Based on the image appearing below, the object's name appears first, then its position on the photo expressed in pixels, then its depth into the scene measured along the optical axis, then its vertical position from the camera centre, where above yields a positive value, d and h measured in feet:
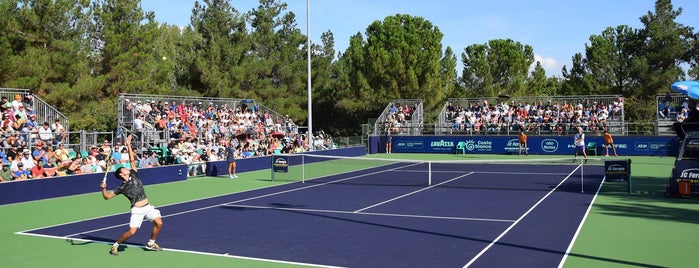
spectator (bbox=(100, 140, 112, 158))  81.61 -2.08
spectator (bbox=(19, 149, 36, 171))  69.16 -2.81
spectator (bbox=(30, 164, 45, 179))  68.54 -4.01
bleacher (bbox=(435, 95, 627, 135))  138.31 +3.73
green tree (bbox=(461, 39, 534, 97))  227.81 +23.00
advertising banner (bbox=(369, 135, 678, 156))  128.98 -2.77
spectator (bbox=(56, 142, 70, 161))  75.00 -2.36
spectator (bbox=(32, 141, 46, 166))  70.46 -2.29
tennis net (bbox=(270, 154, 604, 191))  80.31 -6.13
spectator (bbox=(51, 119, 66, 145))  85.93 +0.41
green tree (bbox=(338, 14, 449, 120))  192.24 +20.80
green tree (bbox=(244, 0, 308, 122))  193.26 +22.29
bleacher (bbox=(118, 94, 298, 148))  100.89 +3.90
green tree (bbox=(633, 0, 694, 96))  184.44 +24.05
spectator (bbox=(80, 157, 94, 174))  74.54 -3.99
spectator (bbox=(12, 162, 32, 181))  67.05 -4.20
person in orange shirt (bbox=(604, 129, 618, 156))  115.34 -1.73
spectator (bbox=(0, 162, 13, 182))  65.82 -4.06
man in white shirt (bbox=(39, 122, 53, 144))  79.90 -0.11
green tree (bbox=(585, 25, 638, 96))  191.83 +21.98
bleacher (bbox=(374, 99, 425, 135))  157.69 +3.43
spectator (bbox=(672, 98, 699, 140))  70.27 +1.27
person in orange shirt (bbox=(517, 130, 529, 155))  130.62 -1.67
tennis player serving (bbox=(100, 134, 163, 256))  38.55 -4.18
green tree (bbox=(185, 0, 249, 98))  175.42 +23.61
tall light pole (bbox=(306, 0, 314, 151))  114.11 +9.26
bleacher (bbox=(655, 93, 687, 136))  129.49 +4.05
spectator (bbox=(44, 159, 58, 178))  71.14 -3.85
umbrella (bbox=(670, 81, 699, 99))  61.00 +4.24
